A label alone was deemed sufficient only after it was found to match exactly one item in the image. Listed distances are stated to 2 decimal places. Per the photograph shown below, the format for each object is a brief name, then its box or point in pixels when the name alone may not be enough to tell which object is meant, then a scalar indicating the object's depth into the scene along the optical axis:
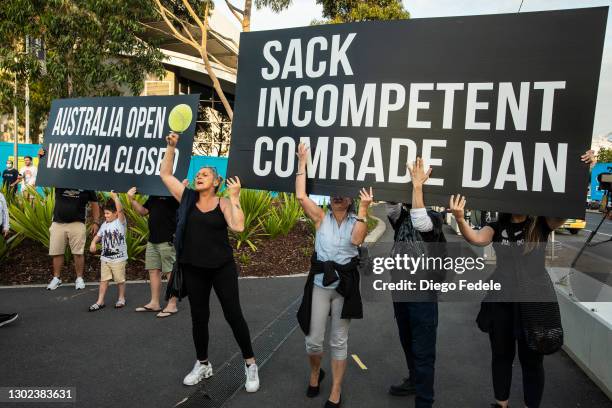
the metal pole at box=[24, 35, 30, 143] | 13.59
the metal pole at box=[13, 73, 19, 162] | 17.10
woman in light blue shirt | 3.08
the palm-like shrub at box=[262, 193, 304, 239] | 8.90
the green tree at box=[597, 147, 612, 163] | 56.72
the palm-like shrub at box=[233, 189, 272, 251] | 8.41
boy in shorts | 5.36
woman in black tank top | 3.31
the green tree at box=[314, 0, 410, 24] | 20.41
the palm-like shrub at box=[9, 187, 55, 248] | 7.27
